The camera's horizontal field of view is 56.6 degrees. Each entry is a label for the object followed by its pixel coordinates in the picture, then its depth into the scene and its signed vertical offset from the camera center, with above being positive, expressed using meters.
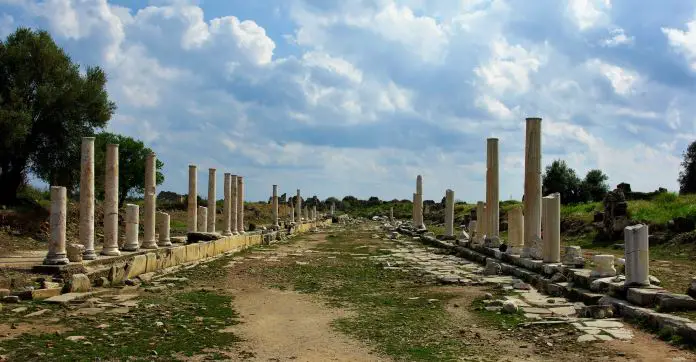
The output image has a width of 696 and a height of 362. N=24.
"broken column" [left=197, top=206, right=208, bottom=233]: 26.91 -0.71
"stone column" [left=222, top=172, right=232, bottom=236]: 28.99 -0.26
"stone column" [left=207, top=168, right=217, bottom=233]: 27.75 +0.10
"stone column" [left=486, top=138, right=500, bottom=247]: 22.34 +0.51
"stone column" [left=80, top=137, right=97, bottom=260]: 15.55 +0.30
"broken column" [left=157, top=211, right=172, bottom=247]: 20.95 -0.93
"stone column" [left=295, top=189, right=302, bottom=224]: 54.39 -0.01
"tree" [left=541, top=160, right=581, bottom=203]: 55.12 +1.87
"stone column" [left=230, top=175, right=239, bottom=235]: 31.34 +0.14
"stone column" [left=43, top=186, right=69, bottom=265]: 13.51 -0.62
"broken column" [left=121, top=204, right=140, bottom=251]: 17.98 -0.80
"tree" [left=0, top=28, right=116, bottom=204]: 27.05 +4.02
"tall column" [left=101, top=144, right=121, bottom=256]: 16.41 -0.09
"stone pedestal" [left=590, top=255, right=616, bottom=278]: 11.64 -1.13
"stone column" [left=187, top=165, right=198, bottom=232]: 24.78 +0.08
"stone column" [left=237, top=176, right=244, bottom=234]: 32.72 -0.18
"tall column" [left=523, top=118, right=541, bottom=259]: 17.06 +0.66
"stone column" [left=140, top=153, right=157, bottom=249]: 19.09 -0.07
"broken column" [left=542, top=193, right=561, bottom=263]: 14.77 -0.62
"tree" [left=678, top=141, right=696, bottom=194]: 46.24 +2.35
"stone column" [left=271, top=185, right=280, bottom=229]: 41.16 -0.29
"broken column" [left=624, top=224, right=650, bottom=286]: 10.18 -0.85
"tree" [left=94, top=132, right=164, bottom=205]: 47.59 +2.71
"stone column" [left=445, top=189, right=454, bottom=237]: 29.41 -0.47
